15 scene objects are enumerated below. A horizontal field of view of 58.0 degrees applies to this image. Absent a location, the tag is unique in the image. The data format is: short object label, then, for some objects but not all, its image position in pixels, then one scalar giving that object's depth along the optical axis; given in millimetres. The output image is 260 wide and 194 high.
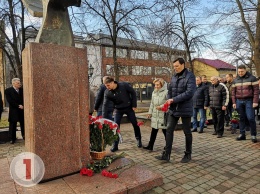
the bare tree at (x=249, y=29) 13242
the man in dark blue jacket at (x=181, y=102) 4270
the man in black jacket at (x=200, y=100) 7711
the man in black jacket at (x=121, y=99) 5551
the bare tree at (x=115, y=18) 14578
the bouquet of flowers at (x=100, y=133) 3949
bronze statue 3441
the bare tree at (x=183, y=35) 15909
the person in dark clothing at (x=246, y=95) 5983
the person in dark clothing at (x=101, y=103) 6443
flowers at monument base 3371
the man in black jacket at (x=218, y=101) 6871
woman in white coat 5191
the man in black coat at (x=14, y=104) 6598
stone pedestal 3129
